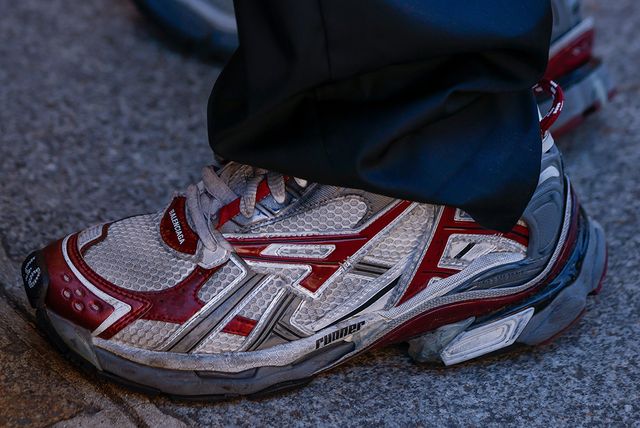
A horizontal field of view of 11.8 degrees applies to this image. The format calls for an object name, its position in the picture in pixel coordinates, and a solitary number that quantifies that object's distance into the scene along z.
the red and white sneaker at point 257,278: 1.51
